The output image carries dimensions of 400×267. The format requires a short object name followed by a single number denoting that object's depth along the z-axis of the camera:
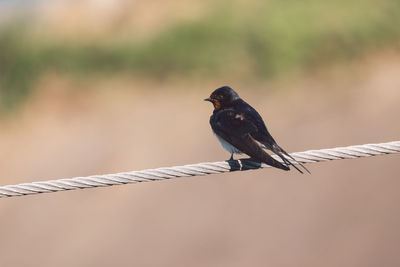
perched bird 8.48
